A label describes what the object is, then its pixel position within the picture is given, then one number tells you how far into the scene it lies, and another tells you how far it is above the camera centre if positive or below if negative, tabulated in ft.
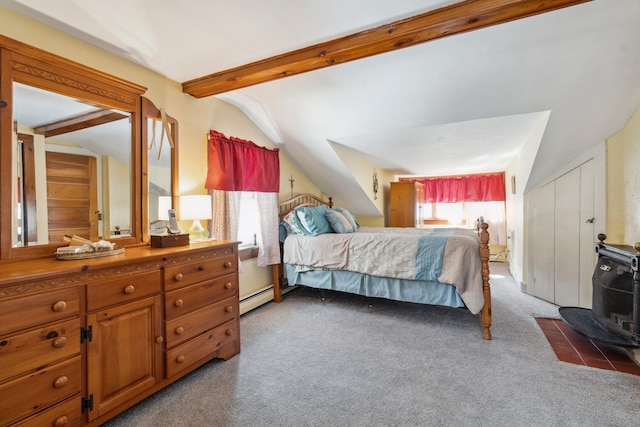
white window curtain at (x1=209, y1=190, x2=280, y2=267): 9.57 -0.51
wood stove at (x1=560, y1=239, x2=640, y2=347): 6.21 -2.13
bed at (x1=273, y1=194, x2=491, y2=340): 8.29 -1.66
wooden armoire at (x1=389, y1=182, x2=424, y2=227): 17.63 +0.38
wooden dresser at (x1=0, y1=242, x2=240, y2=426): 3.85 -1.93
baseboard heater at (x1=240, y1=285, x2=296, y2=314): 10.02 -3.20
